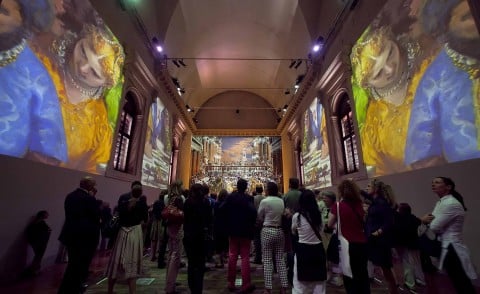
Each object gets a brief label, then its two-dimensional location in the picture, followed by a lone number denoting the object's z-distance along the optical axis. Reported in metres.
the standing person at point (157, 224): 4.52
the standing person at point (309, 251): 2.02
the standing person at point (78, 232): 2.41
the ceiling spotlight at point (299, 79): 11.10
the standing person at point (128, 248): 2.50
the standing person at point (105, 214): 4.95
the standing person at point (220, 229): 2.95
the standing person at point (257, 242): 4.55
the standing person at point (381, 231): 2.51
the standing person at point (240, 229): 2.87
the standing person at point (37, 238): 3.60
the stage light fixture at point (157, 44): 8.76
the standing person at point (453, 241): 1.86
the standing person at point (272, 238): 2.76
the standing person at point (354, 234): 1.99
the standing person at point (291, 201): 3.48
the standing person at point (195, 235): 2.46
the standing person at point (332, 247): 2.34
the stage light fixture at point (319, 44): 8.55
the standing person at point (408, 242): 3.03
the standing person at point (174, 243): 2.83
